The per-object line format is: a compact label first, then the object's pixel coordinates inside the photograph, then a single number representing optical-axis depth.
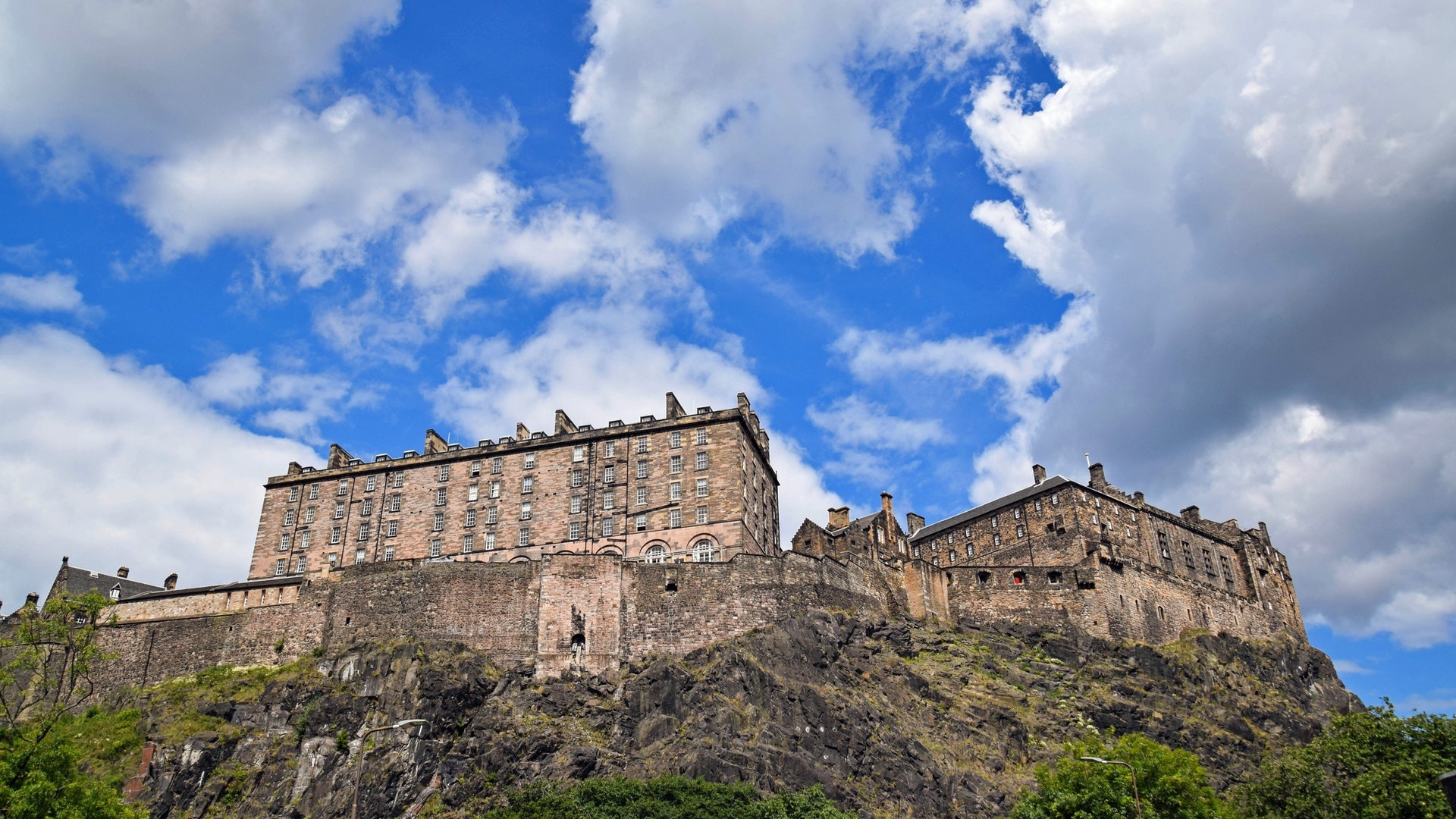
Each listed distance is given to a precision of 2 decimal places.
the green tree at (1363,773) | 46.12
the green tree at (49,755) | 38.75
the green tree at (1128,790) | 45.84
